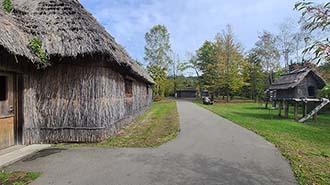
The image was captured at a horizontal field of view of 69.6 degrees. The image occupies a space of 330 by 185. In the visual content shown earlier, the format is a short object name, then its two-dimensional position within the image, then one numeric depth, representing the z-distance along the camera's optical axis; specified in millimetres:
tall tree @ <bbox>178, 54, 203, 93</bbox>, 52769
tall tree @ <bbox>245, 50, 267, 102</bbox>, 42031
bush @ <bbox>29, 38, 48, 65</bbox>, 7371
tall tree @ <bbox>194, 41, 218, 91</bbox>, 38984
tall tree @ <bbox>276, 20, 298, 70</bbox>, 37469
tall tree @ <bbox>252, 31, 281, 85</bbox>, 40094
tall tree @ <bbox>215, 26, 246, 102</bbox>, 36000
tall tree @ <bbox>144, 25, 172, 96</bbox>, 43625
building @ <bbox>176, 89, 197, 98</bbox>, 57519
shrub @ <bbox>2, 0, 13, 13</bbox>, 8156
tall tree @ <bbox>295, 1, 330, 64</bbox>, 2547
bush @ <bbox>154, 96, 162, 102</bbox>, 41881
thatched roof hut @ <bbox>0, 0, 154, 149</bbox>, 7625
